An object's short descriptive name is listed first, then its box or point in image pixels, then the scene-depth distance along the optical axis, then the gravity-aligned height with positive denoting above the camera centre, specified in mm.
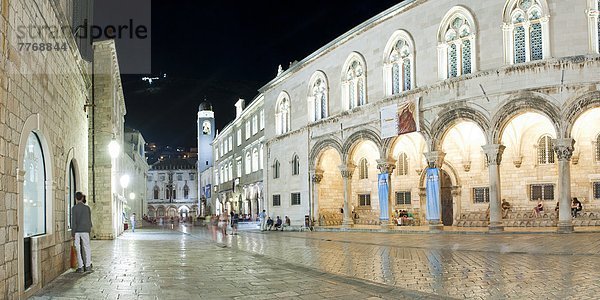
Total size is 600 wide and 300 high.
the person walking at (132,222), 42125 -2611
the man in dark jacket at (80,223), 12820 -810
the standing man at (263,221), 39000 -2536
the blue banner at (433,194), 25609 -565
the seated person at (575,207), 23250 -1142
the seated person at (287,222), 37500 -2505
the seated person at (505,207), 26531 -1248
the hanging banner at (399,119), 26375 +3022
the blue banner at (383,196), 28844 -694
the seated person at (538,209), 25281 -1303
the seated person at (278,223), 37312 -2541
